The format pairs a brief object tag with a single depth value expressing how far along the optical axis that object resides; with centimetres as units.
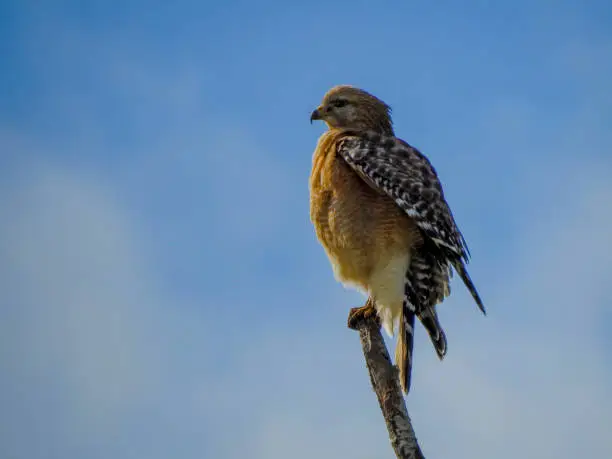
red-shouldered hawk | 1686
